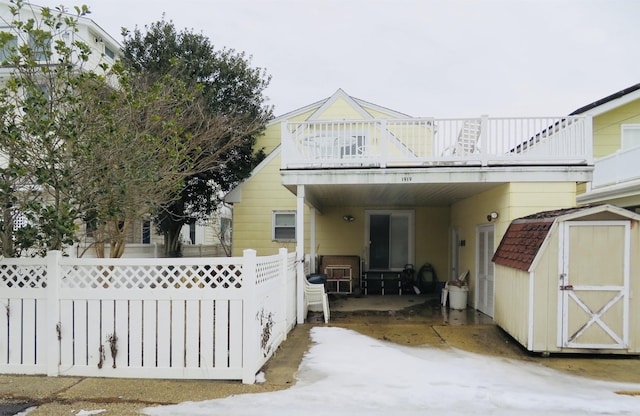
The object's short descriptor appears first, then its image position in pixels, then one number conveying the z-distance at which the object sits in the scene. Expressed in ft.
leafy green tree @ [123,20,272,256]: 37.76
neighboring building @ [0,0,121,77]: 52.23
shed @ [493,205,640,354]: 17.57
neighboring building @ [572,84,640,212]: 28.07
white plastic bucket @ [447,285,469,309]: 29.04
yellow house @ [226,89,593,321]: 23.44
